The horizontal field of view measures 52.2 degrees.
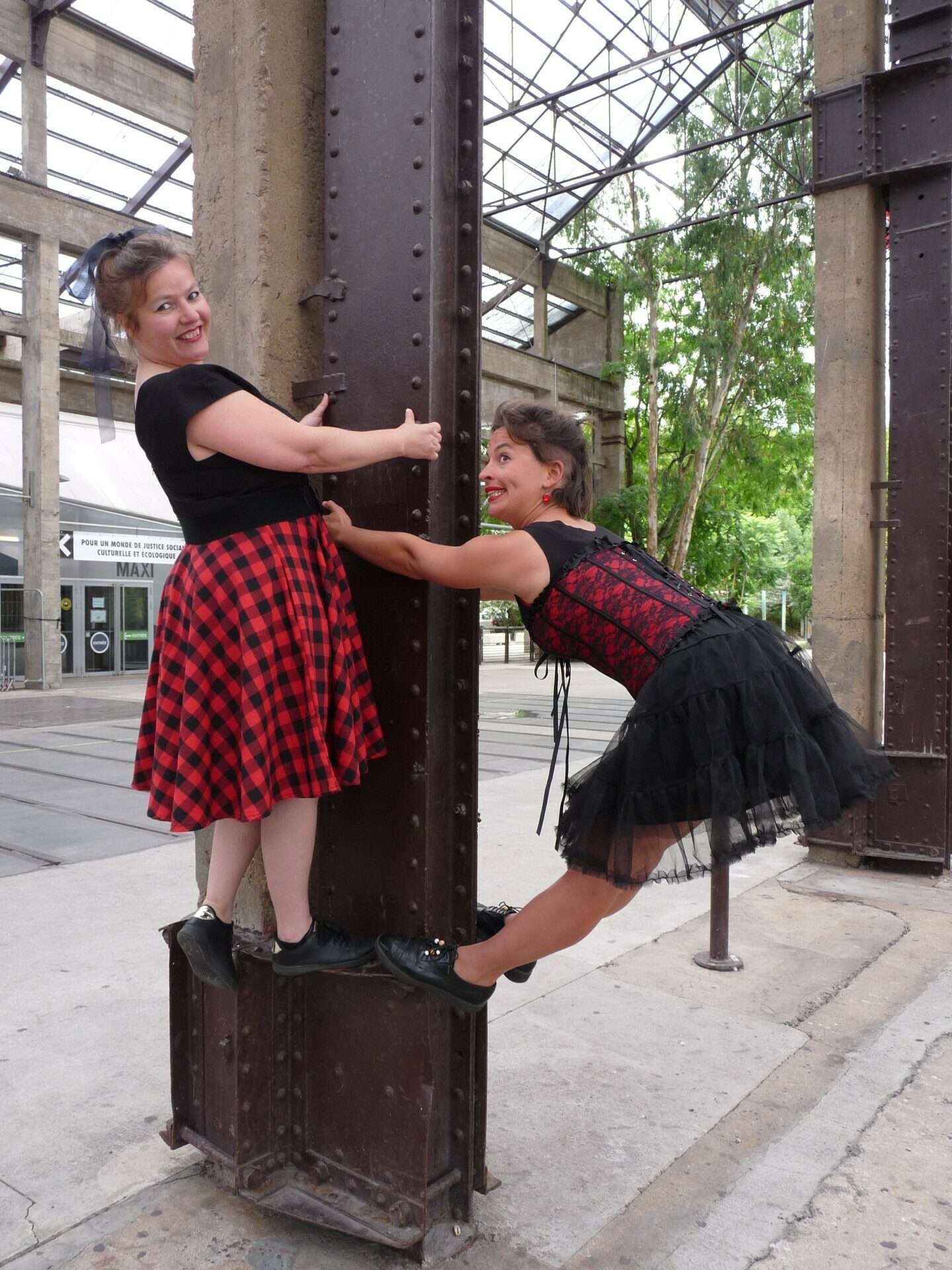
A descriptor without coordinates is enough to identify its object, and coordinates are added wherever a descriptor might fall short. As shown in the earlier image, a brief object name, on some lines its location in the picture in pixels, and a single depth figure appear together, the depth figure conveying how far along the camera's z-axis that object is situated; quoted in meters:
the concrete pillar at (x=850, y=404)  5.78
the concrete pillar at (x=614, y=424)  30.67
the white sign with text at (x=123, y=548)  20.41
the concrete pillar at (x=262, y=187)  2.39
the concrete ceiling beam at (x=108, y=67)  17.66
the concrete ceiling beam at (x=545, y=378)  26.47
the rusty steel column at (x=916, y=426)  5.55
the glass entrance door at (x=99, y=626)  22.11
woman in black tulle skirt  2.17
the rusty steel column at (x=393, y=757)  2.24
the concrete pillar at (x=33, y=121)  17.72
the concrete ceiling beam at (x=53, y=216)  17.42
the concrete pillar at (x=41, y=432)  18.08
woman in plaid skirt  2.04
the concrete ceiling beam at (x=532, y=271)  27.12
